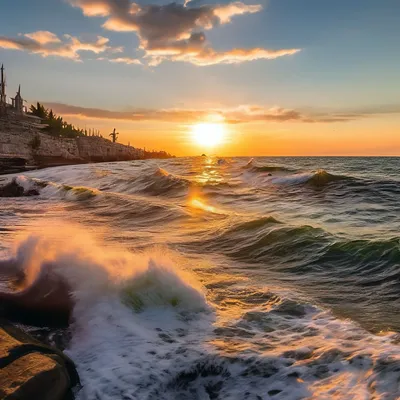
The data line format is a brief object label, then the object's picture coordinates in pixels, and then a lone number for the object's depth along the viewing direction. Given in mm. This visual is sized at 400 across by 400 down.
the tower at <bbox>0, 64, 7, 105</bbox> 75438
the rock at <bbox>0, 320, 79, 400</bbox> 3029
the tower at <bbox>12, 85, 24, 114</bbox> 80938
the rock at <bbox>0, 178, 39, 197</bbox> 22875
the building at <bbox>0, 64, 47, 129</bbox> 72931
